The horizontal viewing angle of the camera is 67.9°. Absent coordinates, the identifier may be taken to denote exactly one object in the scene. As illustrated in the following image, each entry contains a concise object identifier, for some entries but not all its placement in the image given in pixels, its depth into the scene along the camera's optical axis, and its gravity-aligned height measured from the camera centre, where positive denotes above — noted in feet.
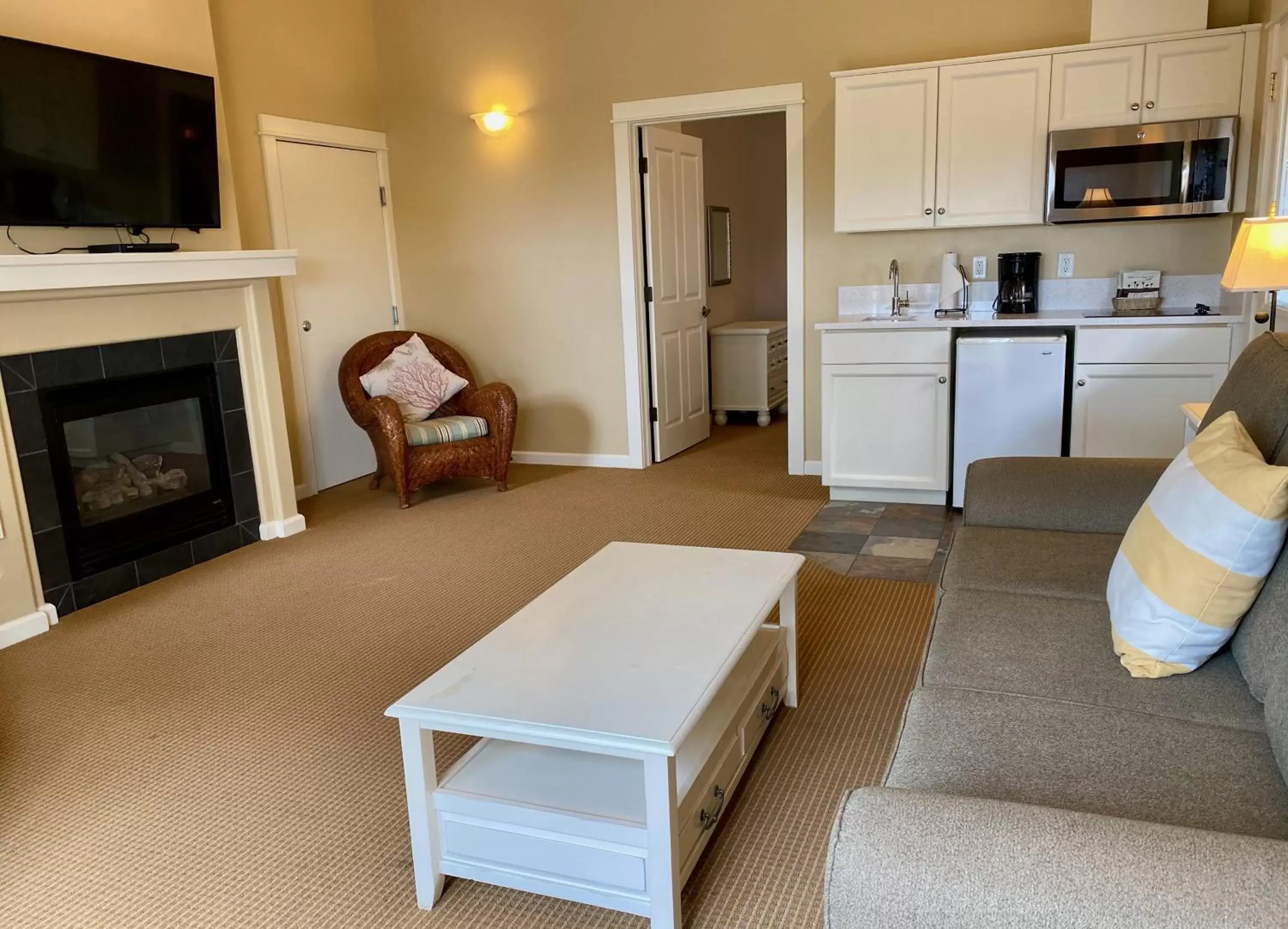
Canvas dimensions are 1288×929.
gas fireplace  12.00 -2.32
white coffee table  5.60 -3.15
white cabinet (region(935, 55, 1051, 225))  13.88 +1.64
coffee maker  14.94 -0.44
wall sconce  17.95 +2.85
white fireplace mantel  11.05 -0.38
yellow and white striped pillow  5.12 -1.73
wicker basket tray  14.23 -0.84
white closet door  17.13 +0.16
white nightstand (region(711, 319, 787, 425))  22.29 -2.37
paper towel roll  15.15 -0.38
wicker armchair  15.90 -2.61
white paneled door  18.22 -0.36
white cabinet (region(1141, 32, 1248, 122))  12.91 +2.23
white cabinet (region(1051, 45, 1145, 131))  13.35 +2.24
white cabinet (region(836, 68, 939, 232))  14.44 +1.65
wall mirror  23.58 +0.45
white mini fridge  13.65 -2.01
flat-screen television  11.04 +1.85
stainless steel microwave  13.12 +1.05
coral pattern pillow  16.85 -1.81
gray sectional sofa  3.24 -2.35
